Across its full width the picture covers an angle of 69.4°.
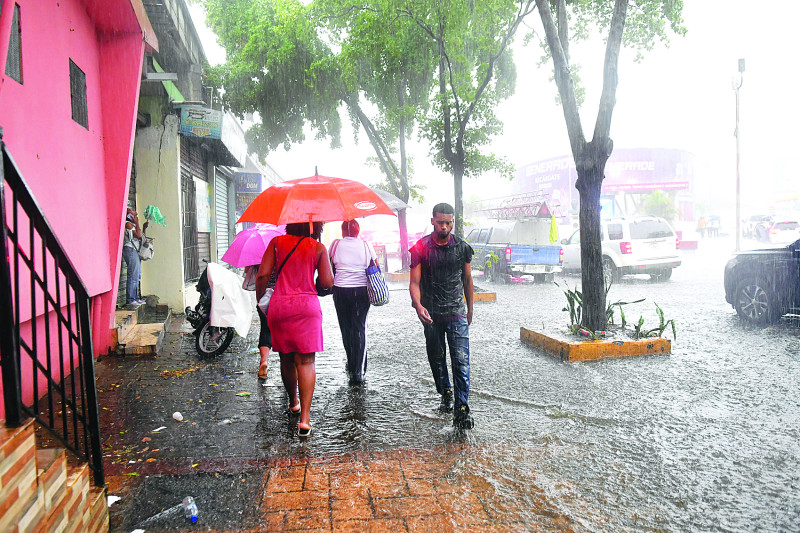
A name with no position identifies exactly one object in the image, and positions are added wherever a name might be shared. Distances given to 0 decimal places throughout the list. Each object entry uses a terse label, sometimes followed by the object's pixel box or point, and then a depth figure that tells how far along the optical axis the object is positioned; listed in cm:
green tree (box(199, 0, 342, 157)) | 1697
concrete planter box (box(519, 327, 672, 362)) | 700
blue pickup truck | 1666
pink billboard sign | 5753
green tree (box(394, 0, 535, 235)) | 1331
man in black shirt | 484
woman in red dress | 452
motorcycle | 734
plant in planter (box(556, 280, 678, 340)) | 744
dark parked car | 849
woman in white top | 588
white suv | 1585
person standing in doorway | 891
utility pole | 2331
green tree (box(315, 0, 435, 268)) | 1531
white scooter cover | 713
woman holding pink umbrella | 609
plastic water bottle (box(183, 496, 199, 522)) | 317
